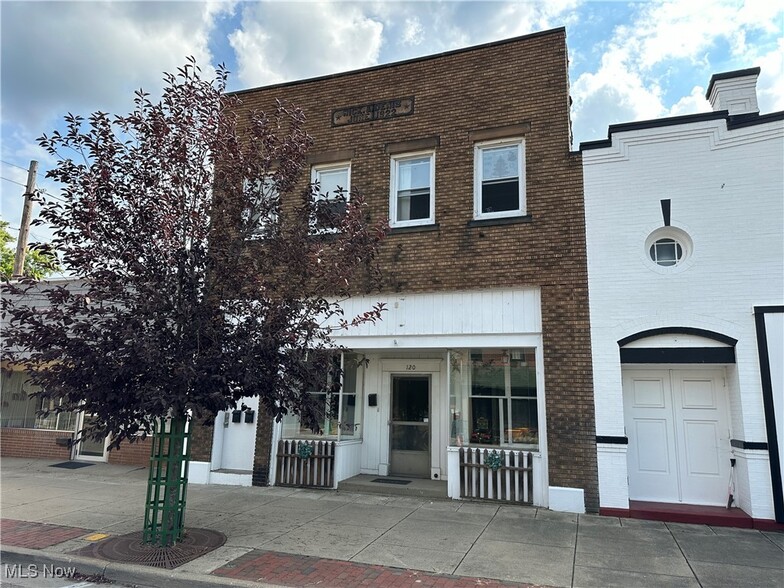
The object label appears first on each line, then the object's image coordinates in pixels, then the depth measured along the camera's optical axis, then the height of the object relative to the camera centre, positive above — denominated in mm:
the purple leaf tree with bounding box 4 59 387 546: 5863 +1395
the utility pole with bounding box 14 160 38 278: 16344 +5130
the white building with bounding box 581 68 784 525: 7777 +1506
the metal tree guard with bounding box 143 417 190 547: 6238 -1235
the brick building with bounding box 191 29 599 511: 8742 +2126
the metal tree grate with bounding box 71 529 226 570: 5824 -1887
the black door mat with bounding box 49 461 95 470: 12352 -1876
